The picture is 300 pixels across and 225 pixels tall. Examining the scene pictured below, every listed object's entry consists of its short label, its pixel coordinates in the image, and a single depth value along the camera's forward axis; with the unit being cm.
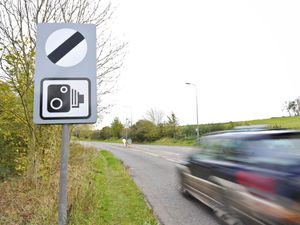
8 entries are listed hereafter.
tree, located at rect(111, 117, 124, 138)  8106
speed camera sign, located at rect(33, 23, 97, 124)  253
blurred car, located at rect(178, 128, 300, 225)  324
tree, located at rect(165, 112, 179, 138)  5506
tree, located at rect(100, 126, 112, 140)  8565
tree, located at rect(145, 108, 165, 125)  7706
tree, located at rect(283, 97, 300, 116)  6625
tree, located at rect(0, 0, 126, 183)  734
